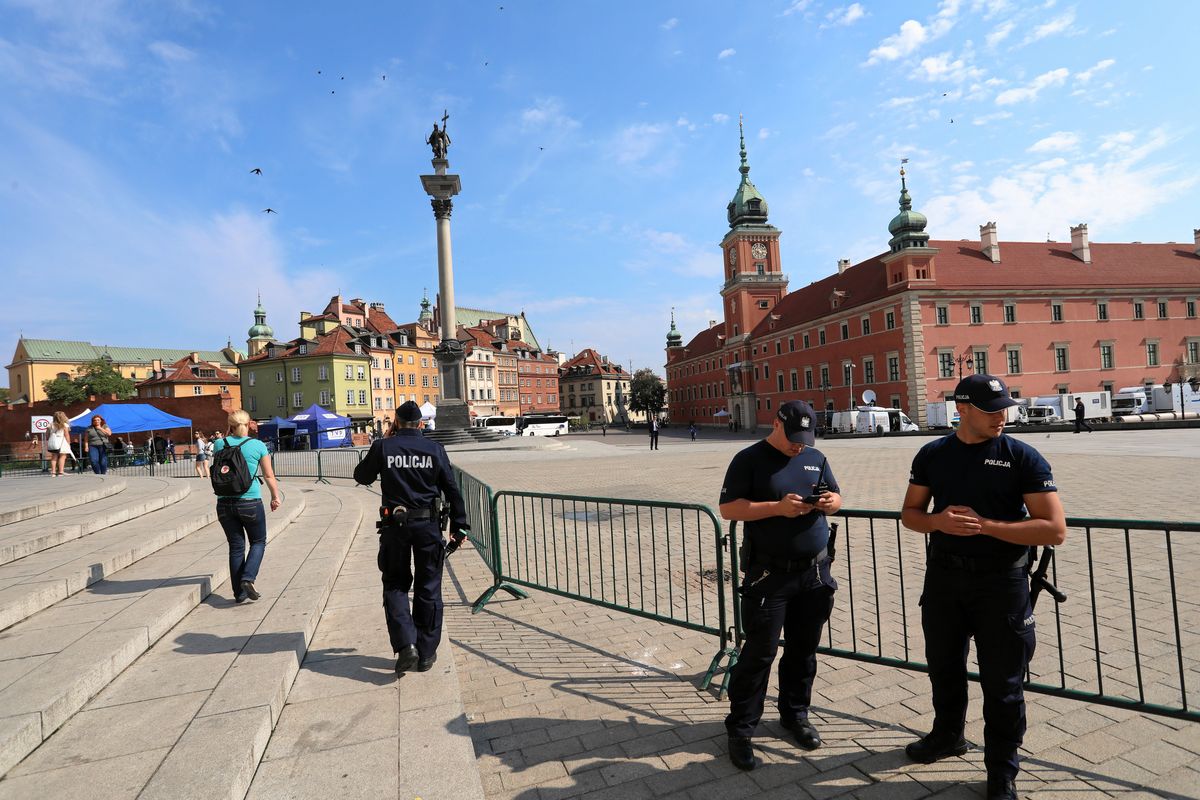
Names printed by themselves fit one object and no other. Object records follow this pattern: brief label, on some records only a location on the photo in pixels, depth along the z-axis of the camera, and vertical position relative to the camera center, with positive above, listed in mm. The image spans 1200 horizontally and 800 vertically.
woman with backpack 5039 -529
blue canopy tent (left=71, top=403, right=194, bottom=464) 19688 +929
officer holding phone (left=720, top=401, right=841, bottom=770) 2986 -745
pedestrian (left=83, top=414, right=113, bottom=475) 17294 -62
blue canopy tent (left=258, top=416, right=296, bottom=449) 36759 +472
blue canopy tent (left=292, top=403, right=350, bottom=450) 29423 +619
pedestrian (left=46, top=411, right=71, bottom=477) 15125 +213
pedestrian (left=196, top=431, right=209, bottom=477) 18781 -756
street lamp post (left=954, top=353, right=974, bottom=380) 42906 +2738
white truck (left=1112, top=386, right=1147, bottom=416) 38125 -1076
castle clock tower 66938 +14988
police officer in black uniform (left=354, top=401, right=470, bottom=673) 3982 -752
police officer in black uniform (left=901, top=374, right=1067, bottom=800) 2531 -666
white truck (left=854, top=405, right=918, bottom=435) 37562 -1239
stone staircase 2723 -1463
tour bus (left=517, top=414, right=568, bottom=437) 58638 -356
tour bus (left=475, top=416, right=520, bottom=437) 61656 +116
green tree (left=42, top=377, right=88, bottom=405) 65938 +6842
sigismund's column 31705 +5336
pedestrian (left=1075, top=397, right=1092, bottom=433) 28469 -1355
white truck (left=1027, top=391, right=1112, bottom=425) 36656 -1079
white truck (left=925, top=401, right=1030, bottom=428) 35744 -1224
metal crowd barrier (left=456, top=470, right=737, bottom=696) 4855 -1801
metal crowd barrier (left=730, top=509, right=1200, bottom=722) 3518 -1846
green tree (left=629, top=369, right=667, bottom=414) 89750 +3501
